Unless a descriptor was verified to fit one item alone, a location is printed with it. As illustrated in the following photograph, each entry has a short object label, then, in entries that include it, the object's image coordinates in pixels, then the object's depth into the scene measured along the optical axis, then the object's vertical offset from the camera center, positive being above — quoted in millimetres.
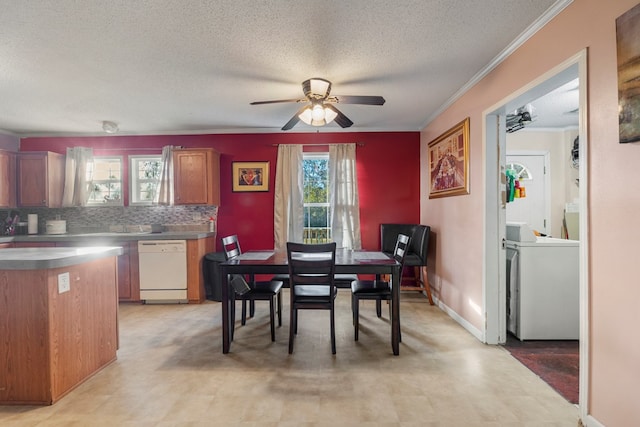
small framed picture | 4832 +540
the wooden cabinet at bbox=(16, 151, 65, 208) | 4465 +486
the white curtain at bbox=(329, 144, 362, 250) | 4723 +250
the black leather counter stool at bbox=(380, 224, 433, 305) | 4078 -523
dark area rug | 2135 -1190
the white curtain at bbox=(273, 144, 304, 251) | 4742 +211
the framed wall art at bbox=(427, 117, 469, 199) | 3180 +548
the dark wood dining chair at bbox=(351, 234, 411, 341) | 2797 -712
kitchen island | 1908 -707
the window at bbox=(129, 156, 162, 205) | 4867 +538
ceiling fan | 2647 +947
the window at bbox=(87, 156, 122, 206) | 4867 +465
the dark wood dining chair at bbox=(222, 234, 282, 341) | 2875 -727
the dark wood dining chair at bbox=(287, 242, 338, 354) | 2527 -561
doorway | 2781 -159
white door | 4750 +253
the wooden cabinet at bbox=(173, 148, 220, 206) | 4492 +505
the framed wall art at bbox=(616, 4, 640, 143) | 1365 +605
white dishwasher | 4137 -739
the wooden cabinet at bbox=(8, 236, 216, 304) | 4168 -746
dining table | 2586 -497
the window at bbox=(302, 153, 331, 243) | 4973 +218
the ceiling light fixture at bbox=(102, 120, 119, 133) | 4273 +1178
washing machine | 2830 -705
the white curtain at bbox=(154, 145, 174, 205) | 4562 +458
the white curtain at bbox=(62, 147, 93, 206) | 4633 +517
